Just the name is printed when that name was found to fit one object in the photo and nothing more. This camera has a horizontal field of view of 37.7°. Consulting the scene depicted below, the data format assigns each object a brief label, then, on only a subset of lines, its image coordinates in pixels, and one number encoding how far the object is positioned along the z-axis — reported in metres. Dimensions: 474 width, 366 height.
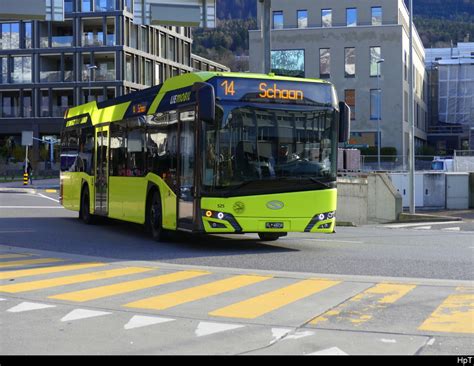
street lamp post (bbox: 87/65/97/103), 67.05
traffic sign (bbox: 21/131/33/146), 53.71
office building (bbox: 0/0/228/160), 70.00
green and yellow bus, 12.63
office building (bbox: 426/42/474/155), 86.19
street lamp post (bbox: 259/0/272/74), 22.08
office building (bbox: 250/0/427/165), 63.66
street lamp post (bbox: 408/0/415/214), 31.79
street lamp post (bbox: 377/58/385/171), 58.97
